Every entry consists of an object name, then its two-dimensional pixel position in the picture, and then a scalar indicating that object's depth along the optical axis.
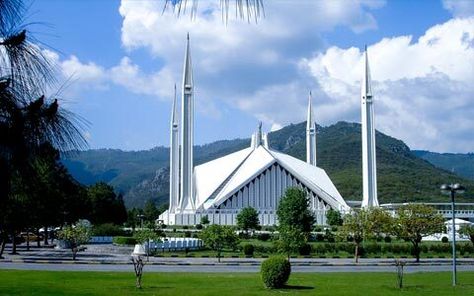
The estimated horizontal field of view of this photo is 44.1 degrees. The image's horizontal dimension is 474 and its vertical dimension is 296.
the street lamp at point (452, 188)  19.00
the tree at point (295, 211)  45.97
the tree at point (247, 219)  52.50
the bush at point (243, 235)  49.16
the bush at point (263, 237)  45.81
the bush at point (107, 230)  53.09
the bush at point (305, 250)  34.58
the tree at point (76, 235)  30.69
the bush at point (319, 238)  44.96
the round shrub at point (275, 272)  17.30
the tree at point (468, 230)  38.76
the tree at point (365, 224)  33.66
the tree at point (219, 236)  31.81
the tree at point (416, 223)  31.55
